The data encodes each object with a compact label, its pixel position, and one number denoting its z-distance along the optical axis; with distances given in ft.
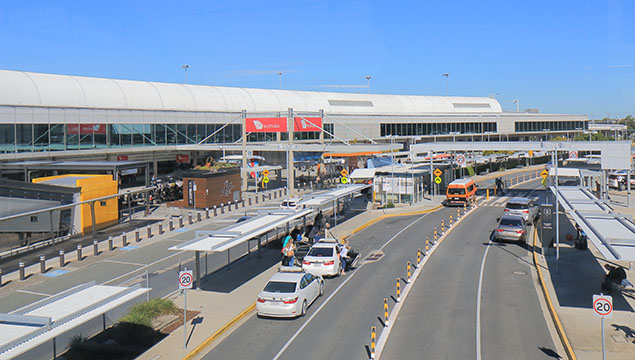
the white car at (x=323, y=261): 72.95
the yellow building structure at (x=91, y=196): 104.42
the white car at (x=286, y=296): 55.36
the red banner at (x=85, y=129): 163.22
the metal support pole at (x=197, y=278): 65.10
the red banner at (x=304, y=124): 204.42
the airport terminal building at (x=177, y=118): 158.40
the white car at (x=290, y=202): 116.55
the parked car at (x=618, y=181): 186.60
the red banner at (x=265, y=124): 191.11
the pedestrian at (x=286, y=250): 78.02
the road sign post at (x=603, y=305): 41.81
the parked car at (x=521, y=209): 110.83
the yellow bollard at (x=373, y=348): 43.40
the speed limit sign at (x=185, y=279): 49.49
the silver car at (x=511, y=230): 92.79
